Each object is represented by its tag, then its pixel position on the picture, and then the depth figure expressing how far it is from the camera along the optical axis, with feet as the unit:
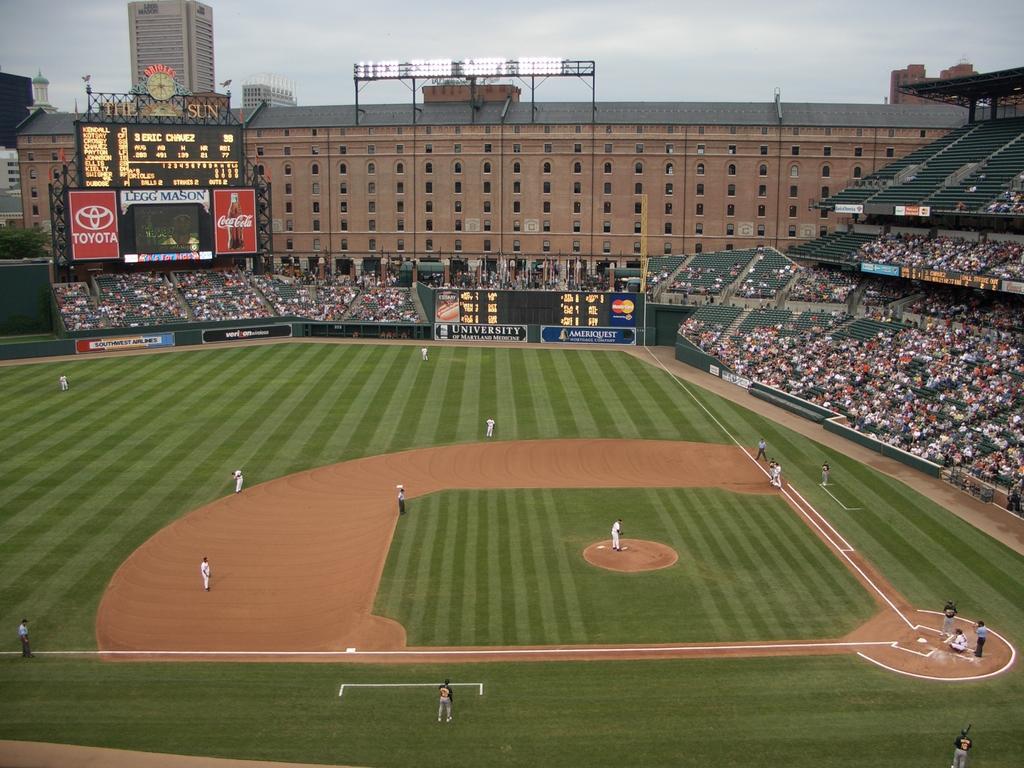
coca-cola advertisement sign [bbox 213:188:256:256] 255.09
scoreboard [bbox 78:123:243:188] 239.09
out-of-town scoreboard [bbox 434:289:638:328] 246.06
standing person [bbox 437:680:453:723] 74.69
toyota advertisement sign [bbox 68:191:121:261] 237.45
